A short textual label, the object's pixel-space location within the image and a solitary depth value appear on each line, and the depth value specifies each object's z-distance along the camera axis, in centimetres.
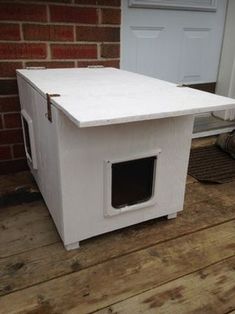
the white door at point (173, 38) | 175
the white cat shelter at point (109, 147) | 87
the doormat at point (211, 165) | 160
